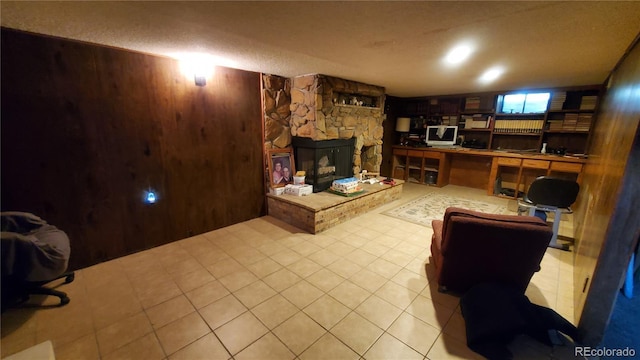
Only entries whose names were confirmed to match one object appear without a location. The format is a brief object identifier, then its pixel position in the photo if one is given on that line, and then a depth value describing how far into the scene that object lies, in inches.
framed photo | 148.7
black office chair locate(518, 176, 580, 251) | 111.9
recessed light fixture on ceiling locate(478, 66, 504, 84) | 118.9
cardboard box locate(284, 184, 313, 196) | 144.1
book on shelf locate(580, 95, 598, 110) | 161.2
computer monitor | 217.9
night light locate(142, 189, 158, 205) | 107.6
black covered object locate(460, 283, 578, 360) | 61.6
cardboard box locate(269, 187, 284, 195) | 147.4
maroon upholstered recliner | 69.1
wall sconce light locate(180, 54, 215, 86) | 106.2
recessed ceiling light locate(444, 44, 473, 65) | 86.2
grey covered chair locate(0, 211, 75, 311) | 66.3
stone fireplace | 140.9
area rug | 151.3
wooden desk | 170.7
